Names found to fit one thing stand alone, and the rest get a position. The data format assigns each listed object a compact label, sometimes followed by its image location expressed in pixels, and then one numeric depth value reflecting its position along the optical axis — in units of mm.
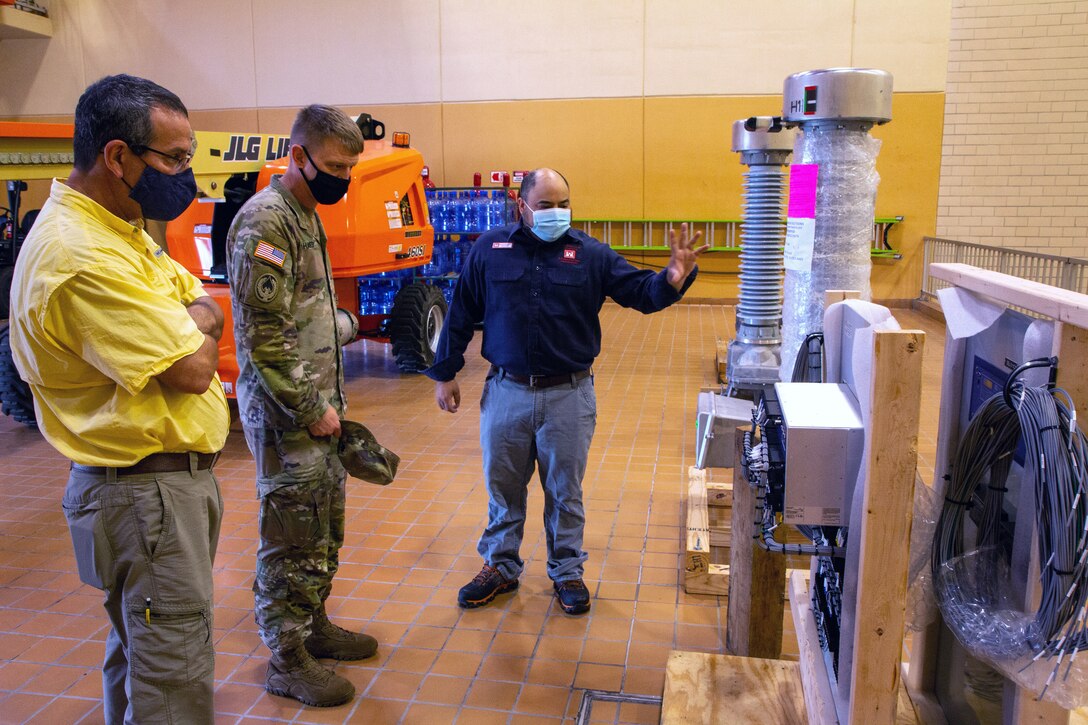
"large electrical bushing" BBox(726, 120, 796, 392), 5363
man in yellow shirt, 1885
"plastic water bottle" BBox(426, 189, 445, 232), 10336
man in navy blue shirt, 3359
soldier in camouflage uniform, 2680
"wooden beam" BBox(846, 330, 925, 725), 1659
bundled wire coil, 1504
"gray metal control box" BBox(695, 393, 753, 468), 2736
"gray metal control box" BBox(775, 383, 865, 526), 1838
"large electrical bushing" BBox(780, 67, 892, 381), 3412
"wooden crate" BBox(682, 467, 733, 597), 3664
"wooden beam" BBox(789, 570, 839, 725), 2027
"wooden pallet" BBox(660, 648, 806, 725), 2336
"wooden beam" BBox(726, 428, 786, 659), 2830
